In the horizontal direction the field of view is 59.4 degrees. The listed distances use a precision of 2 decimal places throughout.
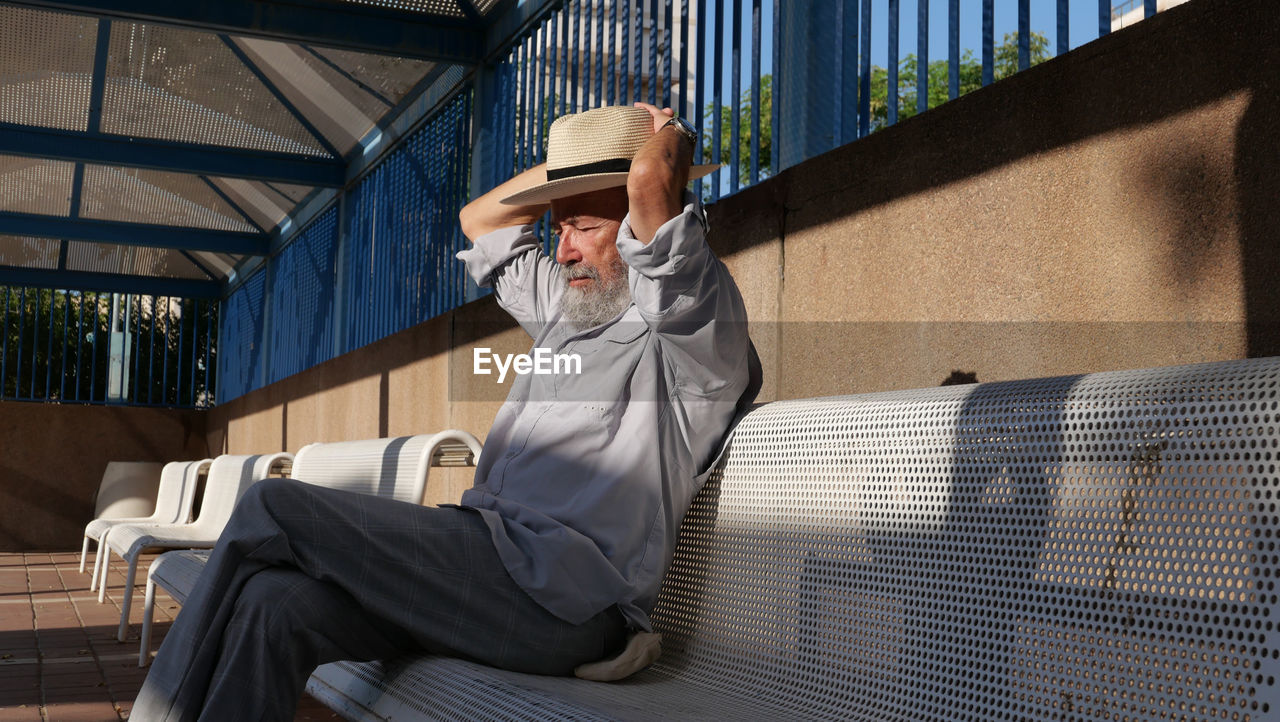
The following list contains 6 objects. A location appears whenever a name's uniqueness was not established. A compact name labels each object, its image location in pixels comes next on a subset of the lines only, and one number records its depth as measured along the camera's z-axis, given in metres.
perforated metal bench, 1.25
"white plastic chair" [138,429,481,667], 3.58
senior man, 1.82
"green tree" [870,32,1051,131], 27.17
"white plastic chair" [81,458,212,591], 7.47
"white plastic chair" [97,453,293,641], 5.09
